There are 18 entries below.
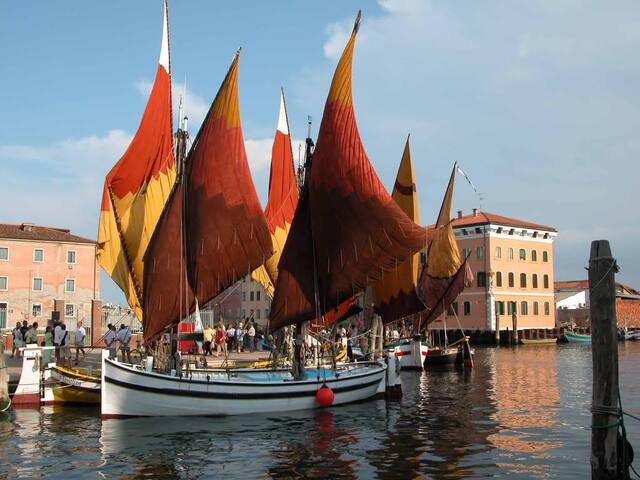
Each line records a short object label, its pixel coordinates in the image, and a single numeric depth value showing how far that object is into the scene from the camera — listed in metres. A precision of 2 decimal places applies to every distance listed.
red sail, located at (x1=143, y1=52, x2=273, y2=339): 21.53
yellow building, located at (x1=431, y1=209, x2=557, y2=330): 73.50
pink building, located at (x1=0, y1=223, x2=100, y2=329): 55.25
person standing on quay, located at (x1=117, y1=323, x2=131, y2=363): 25.08
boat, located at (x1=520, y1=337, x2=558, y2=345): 70.66
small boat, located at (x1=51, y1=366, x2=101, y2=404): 22.27
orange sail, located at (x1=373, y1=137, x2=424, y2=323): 30.78
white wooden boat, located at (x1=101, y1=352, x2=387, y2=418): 19.78
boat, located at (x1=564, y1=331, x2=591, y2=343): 75.12
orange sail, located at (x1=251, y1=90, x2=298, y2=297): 32.94
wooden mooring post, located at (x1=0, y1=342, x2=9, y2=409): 20.75
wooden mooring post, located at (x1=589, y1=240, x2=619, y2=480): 11.39
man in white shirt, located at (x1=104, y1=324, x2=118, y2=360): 25.22
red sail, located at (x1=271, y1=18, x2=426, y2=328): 23.62
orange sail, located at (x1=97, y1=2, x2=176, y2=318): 23.81
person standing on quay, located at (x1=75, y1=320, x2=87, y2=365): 27.61
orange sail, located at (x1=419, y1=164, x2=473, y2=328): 38.94
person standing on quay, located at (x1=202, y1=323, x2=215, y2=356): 31.96
